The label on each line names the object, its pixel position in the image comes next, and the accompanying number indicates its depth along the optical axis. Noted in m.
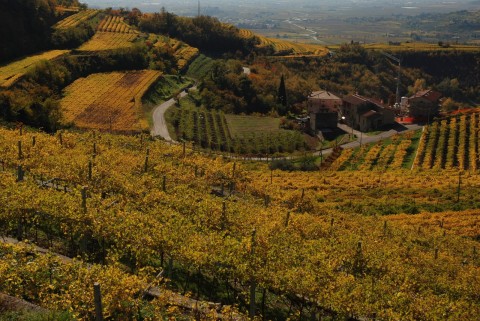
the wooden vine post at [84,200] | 22.83
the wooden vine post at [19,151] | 33.47
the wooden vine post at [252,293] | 18.97
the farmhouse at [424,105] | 91.75
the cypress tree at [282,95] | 102.06
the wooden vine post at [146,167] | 36.97
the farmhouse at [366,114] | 87.69
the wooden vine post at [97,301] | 14.76
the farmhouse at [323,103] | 97.67
